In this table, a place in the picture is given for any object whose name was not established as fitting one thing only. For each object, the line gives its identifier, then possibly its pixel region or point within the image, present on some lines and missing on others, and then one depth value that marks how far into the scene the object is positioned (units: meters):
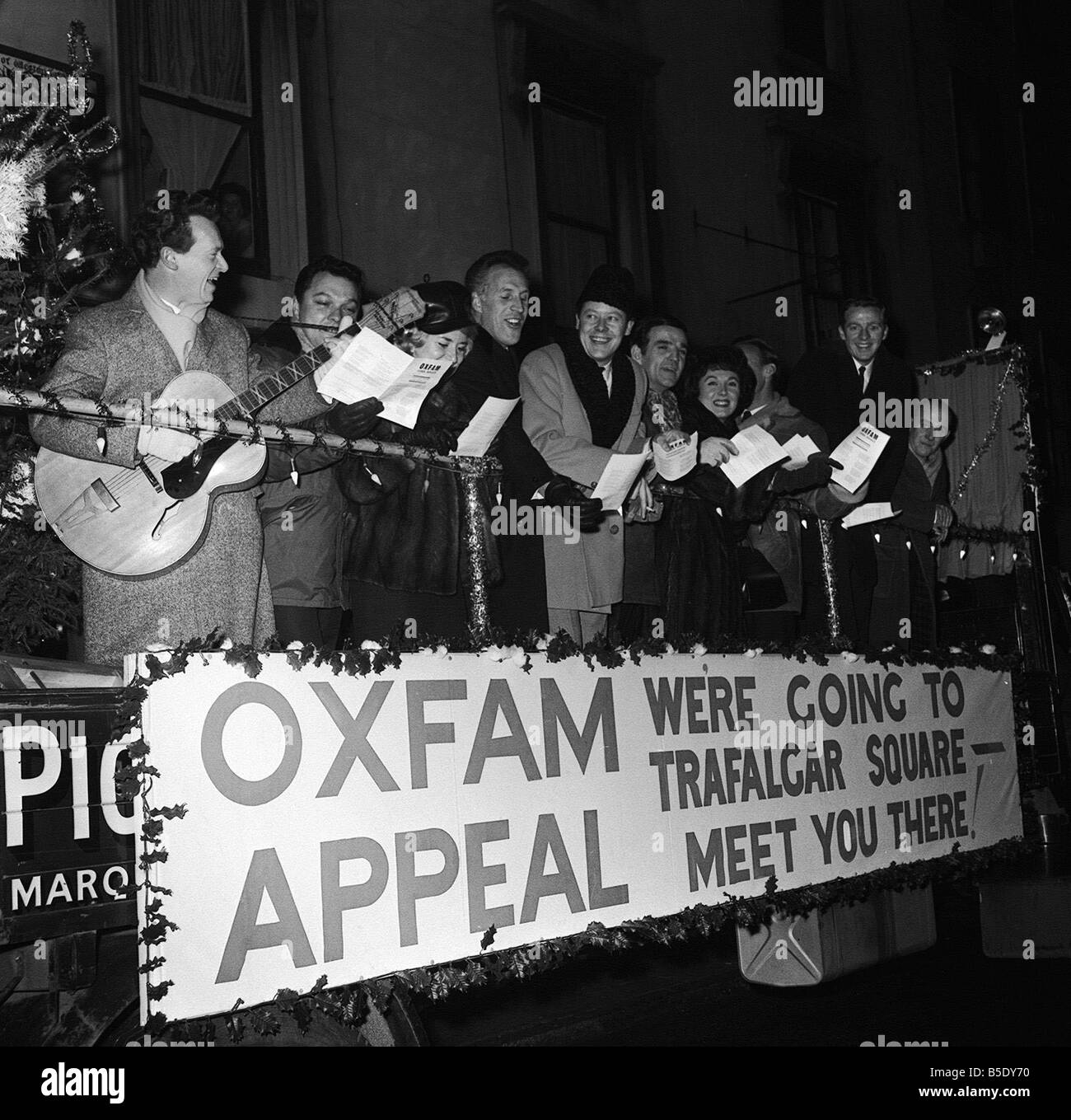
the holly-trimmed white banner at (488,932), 3.26
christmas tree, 4.39
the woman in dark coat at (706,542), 5.63
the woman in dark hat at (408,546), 4.69
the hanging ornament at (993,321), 8.94
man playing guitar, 3.90
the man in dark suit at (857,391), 6.76
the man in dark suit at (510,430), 5.03
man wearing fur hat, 5.27
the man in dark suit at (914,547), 7.11
